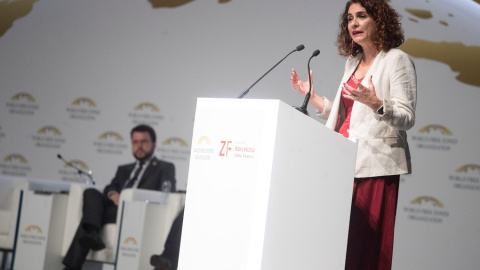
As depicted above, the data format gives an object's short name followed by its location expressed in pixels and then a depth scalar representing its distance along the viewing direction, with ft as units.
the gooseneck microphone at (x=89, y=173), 43.68
